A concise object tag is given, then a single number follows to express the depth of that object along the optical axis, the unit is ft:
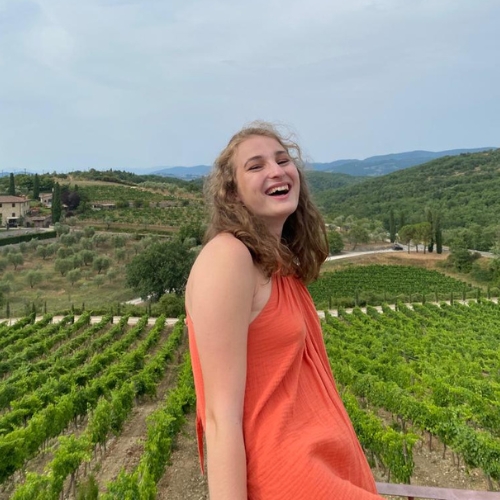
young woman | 4.49
